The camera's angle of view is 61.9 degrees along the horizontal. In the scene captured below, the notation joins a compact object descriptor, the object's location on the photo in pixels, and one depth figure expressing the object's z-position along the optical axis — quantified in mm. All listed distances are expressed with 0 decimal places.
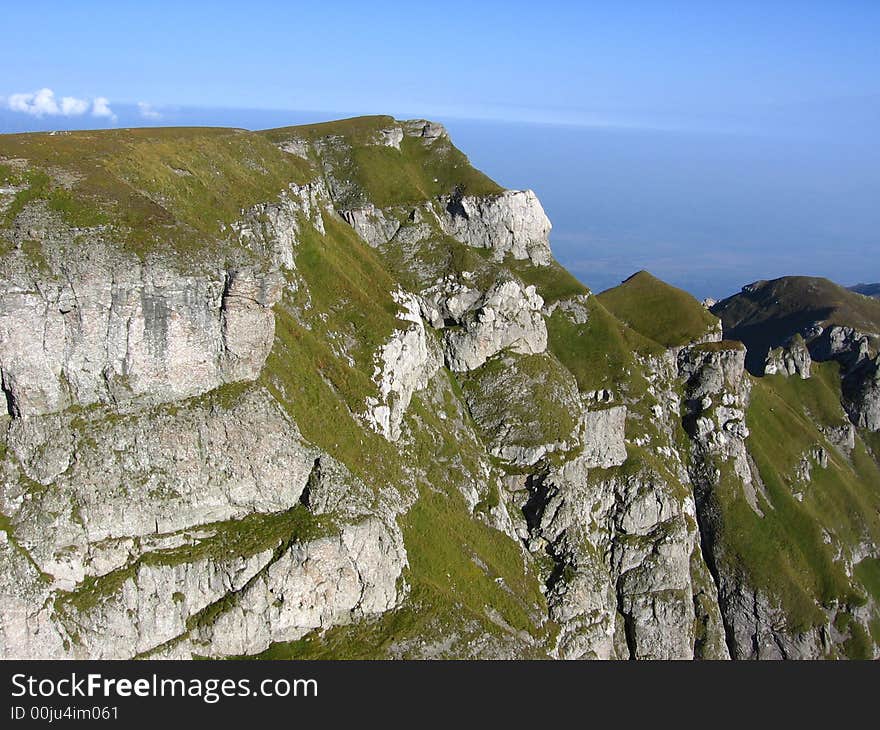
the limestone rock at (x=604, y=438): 95125
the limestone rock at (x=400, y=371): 72375
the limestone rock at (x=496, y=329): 93562
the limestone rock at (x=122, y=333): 48969
